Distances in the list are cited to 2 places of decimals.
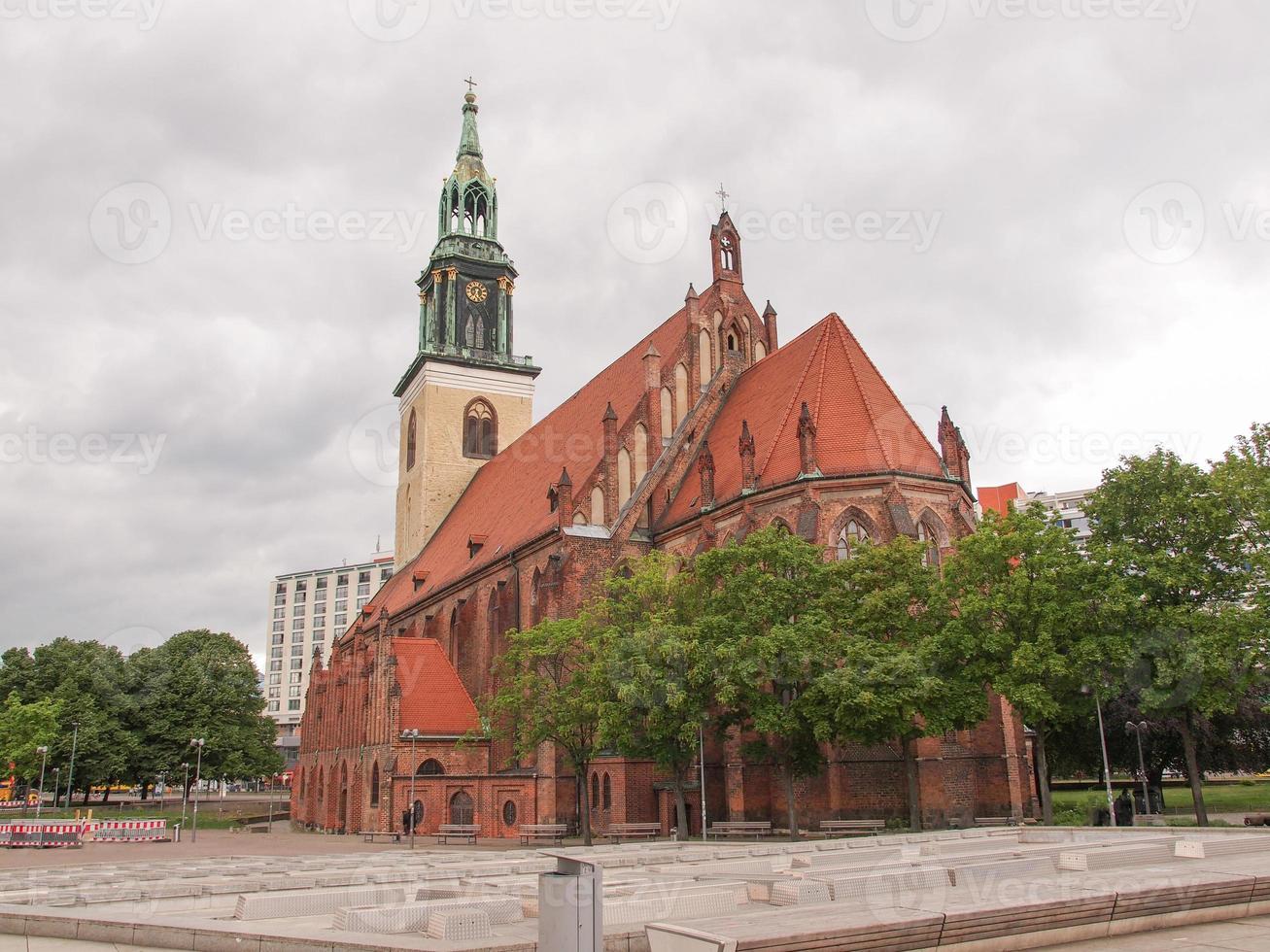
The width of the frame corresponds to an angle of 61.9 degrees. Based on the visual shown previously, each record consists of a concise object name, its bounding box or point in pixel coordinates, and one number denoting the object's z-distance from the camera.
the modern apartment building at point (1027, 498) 98.00
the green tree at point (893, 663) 24.02
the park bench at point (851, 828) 26.58
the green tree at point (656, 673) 25.61
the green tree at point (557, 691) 28.56
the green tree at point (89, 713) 60.16
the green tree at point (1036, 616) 24.22
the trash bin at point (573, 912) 8.62
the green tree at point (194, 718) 62.62
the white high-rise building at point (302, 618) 166.38
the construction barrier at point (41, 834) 35.09
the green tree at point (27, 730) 56.09
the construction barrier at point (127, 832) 40.94
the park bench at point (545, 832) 31.84
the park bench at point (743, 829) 28.27
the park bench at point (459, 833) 33.94
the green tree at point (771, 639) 24.61
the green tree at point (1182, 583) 23.81
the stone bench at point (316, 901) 12.29
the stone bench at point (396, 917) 10.23
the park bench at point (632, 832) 30.42
